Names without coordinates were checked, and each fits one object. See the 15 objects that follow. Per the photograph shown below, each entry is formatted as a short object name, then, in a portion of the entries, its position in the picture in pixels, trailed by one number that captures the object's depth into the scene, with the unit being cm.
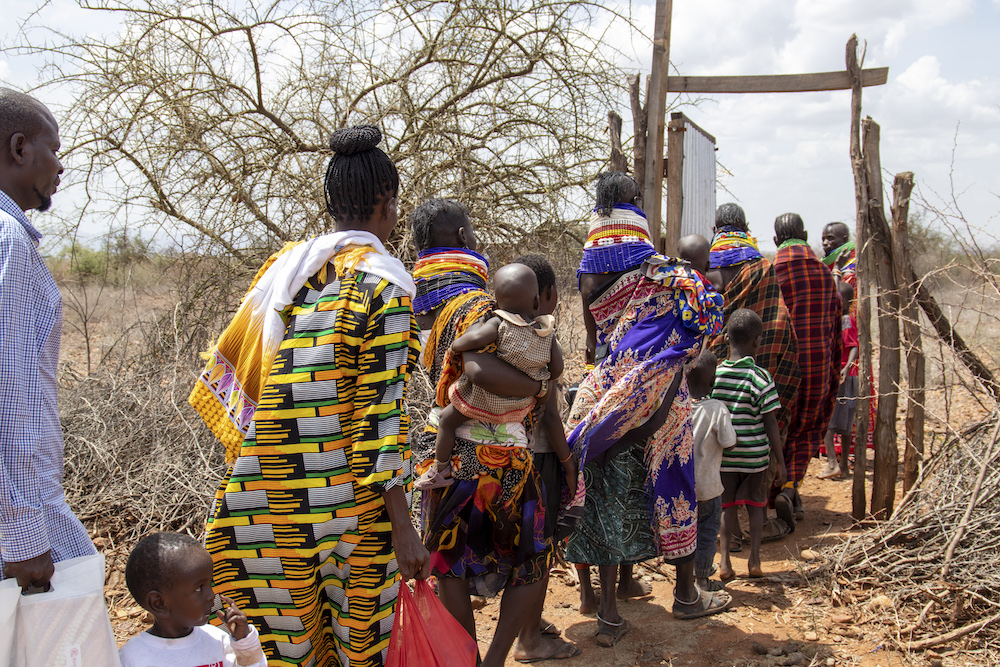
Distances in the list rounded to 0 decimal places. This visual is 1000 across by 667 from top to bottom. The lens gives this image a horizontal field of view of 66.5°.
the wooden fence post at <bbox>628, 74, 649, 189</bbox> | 488
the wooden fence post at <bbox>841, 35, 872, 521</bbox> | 445
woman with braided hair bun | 199
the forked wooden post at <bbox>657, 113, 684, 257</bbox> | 515
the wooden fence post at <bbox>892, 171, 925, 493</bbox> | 433
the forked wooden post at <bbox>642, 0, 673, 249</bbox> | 493
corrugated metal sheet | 534
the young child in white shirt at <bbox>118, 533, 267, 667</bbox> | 186
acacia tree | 590
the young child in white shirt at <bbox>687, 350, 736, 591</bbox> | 390
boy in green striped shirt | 415
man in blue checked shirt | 156
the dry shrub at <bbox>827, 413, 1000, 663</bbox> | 334
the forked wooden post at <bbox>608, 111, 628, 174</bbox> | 504
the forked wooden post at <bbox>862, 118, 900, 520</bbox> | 443
